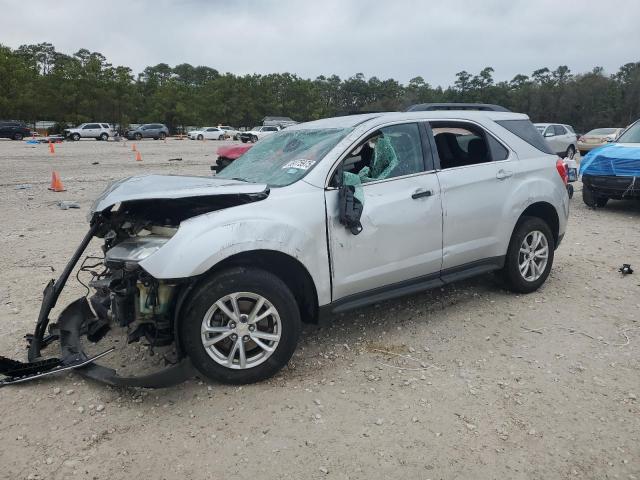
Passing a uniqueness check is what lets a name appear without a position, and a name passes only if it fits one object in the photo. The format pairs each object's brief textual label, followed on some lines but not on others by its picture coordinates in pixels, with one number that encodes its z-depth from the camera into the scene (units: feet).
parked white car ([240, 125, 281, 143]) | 121.42
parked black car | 141.82
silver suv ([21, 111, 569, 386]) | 10.57
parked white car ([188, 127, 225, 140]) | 172.24
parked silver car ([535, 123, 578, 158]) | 70.08
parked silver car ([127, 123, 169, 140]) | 162.50
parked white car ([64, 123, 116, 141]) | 152.05
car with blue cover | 28.89
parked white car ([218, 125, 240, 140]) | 174.11
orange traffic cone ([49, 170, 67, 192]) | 40.83
